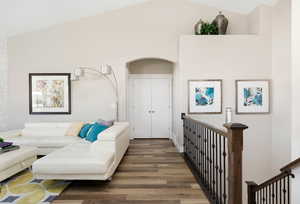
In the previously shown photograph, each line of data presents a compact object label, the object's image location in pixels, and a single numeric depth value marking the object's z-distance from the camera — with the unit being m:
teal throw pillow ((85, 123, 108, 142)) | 3.68
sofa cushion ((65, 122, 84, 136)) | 4.30
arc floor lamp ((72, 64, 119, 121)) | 4.88
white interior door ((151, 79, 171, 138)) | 6.08
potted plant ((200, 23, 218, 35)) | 4.41
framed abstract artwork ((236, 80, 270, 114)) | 4.37
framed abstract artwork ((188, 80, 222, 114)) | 4.39
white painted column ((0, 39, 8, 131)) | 4.85
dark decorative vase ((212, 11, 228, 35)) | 4.45
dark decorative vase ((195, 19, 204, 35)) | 4.44
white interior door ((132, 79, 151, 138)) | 6.08
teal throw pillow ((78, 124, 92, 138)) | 4.19
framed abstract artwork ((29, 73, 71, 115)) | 4.92
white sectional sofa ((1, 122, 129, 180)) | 2.53
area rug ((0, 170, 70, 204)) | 2.33
